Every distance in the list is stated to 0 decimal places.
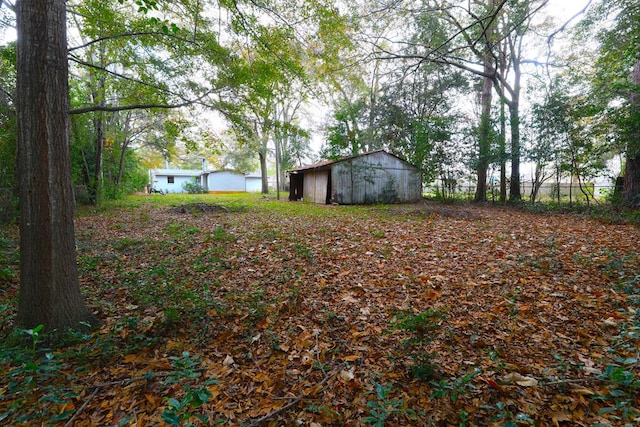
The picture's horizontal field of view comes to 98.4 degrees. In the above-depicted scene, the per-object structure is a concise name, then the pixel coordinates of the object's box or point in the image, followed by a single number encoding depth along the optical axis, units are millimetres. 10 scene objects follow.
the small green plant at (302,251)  5142
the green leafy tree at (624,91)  7527
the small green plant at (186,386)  1600
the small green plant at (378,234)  6676
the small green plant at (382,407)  1723
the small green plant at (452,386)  1972
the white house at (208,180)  34000
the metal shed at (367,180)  14750
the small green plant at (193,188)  32781
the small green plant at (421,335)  2193
